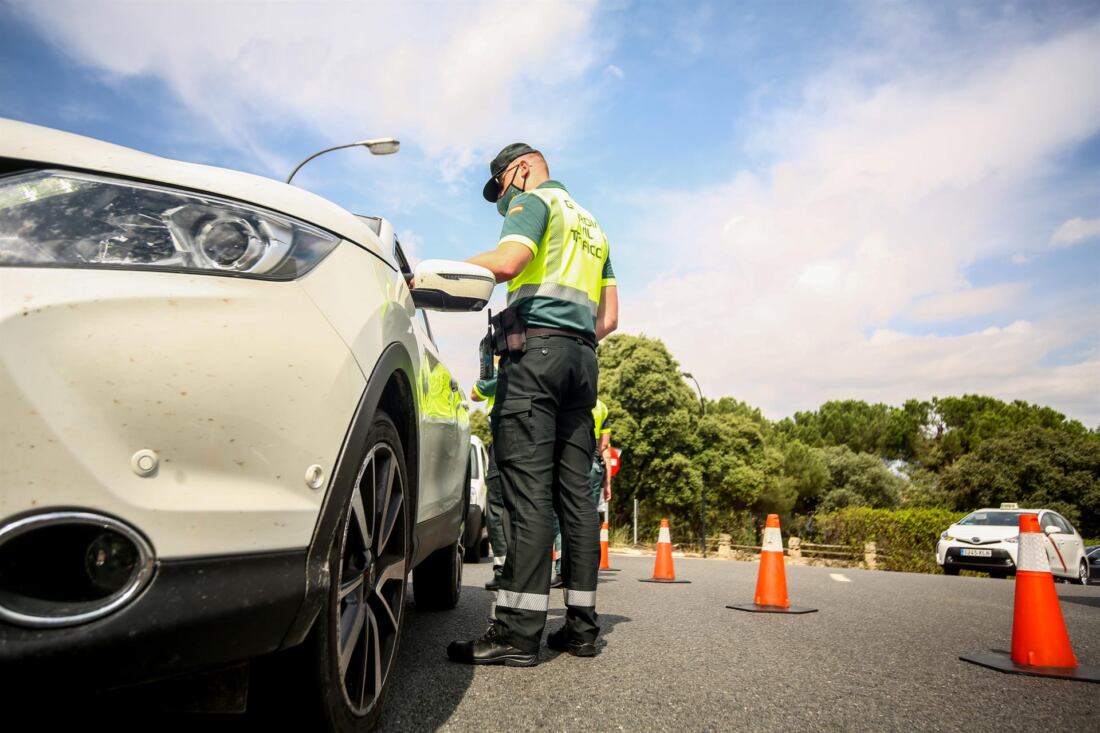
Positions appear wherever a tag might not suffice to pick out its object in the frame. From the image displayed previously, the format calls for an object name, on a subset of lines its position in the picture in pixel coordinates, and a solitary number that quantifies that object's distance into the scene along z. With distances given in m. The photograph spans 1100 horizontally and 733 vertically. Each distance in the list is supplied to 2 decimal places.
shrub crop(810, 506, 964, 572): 25.37
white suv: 1.33
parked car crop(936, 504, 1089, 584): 14.87
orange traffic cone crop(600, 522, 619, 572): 9.63
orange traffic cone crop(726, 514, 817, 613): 5.64
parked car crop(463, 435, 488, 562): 7.84
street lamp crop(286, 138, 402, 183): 14.54
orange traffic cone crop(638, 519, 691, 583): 8.31
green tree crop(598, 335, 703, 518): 34.84
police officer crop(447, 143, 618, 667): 3.19
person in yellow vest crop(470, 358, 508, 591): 3.77
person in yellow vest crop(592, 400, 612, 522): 7.88
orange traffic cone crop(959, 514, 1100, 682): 3.58
